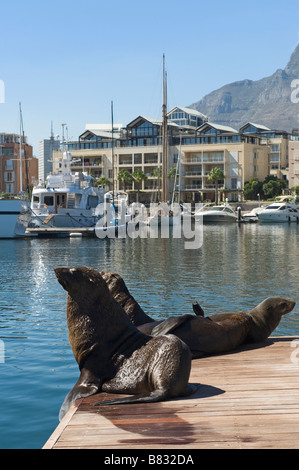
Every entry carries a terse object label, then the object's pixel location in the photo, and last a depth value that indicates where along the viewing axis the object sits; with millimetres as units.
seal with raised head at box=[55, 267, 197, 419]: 6164
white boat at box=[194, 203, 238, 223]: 77188
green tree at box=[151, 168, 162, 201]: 103375
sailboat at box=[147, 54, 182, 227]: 67312
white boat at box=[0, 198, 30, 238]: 48875
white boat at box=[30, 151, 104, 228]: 54562
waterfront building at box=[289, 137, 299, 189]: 101000
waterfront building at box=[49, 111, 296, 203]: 103250
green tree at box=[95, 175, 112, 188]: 104438
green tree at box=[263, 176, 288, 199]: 98625
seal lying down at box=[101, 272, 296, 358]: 7633
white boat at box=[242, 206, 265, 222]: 82438
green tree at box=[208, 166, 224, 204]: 99375
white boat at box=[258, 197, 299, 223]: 78688
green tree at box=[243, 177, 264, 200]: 99688
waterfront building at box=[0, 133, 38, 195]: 114262
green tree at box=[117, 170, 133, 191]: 103062
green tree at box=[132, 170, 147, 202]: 103250
